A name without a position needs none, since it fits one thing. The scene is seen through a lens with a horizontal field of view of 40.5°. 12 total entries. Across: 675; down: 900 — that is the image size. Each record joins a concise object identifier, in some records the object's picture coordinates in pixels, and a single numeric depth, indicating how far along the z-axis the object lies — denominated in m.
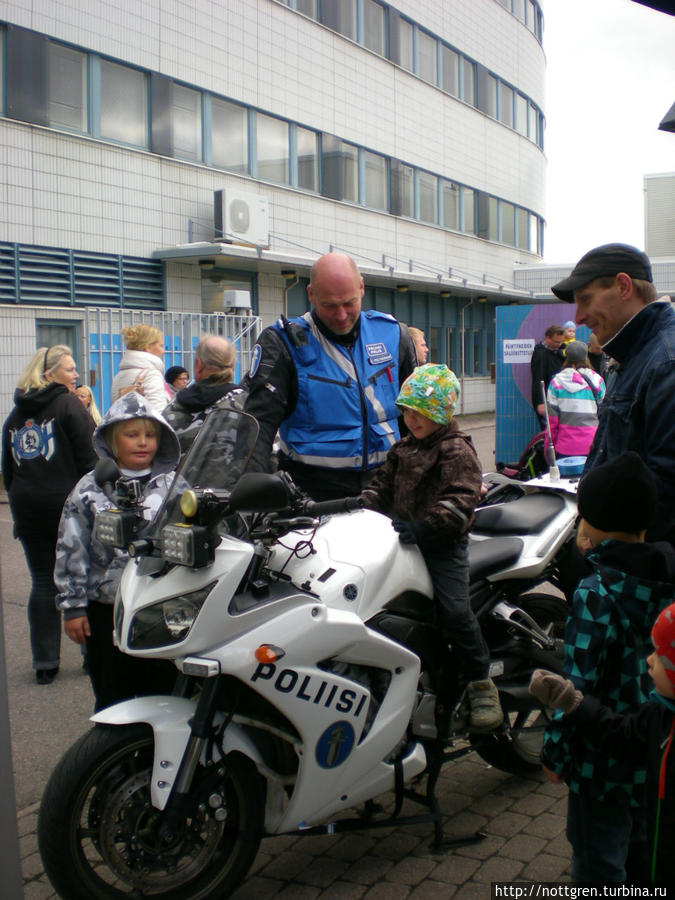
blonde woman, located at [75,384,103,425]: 9.36
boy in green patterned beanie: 3.21
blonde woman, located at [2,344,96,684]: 5.42
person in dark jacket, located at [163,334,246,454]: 6.00
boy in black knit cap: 2.49
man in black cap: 2.71
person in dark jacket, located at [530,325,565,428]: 10.59
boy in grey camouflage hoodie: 3.60
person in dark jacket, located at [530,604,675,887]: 2.04
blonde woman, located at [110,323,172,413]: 6.97
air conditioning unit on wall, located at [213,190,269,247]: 17.72
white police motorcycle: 2.68
